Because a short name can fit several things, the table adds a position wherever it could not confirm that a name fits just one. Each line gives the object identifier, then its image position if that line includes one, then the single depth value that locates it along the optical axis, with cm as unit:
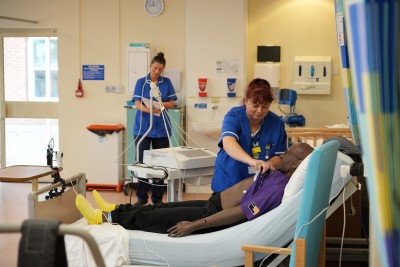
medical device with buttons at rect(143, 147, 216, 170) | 367
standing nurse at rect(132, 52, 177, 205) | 493
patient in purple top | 277
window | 654
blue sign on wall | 623
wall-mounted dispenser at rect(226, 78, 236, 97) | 588
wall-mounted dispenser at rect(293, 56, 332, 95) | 581
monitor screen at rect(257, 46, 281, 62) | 595
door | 648
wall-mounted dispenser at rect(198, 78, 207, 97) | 590
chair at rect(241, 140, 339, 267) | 200
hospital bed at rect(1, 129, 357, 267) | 257
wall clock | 607
